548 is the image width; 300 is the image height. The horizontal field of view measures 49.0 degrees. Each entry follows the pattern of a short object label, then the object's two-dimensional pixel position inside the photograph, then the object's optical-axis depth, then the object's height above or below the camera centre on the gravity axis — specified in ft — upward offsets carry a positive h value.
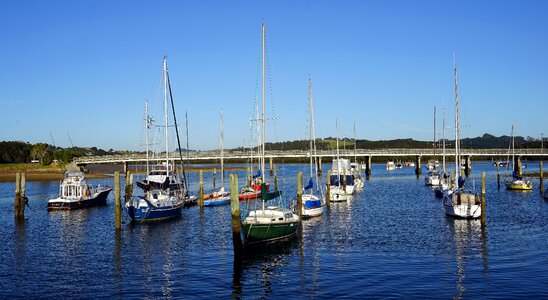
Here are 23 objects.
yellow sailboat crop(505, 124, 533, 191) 274.77 -16.89
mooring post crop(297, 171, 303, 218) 149.73 -11.45
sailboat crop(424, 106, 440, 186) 326.03 -16.36
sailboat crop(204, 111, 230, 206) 221.46 -17.34
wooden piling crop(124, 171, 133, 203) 217.36 -12.78
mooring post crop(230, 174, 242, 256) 110.29 -11.88
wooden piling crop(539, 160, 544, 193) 260.25 -15.60
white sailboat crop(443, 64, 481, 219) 168.25 -15.87
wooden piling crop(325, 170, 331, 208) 208.66 -15.08
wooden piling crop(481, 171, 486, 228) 150.92 -14.90
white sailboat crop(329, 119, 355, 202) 227.40 -14.99
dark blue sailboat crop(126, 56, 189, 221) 172.55 -14.96
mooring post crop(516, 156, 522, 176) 416.17 -12.00
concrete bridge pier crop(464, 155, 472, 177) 440.25 -13.02
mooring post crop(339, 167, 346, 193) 250.37 -11.92
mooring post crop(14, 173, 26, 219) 180.65 -14.26
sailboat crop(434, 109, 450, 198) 251.39 -16.18
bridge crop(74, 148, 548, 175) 454.40 -3.32
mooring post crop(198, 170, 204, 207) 209.72 -14.97
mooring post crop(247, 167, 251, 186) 264.01 -12.50
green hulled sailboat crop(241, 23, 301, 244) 122.11 -15.08
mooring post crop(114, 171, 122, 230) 153.69 -15.04
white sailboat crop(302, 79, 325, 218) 174.70 -16.44
